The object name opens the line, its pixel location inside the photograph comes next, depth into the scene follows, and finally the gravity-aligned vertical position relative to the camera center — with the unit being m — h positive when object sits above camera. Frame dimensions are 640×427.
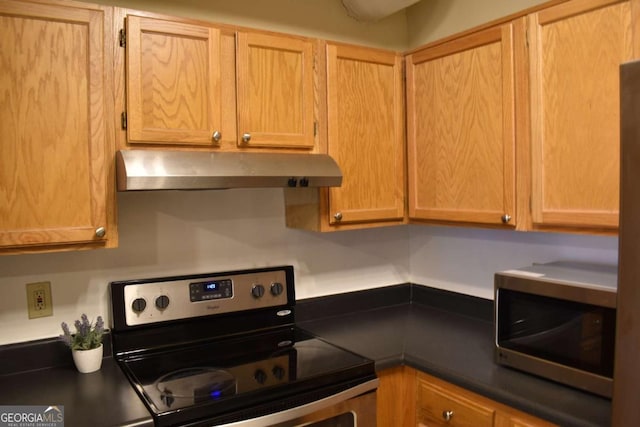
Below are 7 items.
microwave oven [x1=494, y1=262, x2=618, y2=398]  1.49 -0.42
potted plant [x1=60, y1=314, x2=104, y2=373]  1.74 -0.49
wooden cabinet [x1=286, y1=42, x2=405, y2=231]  2.06 +0.20
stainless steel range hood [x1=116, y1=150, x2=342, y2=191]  1.57 +0.08
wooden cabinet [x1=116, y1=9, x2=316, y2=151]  1.68 +0.38
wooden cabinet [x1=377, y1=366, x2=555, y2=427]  1.62 -0.72
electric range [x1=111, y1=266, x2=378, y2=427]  1.53 -0.58
